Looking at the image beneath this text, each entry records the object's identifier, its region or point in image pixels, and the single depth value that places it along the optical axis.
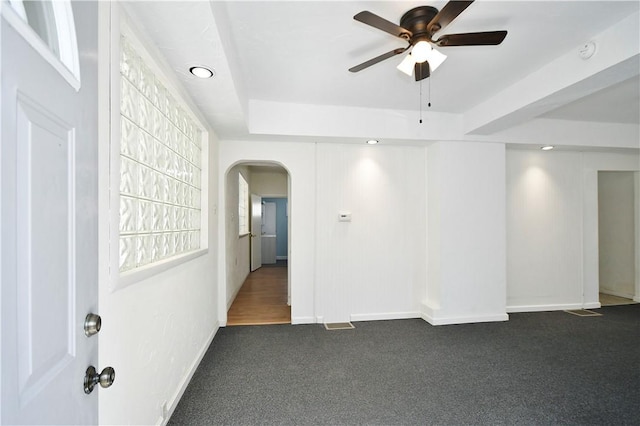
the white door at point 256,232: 7.41
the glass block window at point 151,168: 1.51
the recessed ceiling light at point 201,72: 2.02
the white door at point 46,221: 0.60
